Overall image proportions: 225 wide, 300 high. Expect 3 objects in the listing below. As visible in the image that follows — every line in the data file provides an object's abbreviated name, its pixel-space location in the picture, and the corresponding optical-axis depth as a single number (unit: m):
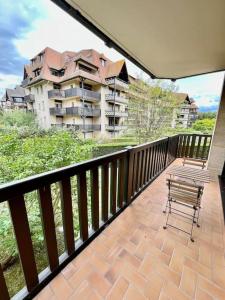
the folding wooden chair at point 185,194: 1.68
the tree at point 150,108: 6.45
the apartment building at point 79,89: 13.13
